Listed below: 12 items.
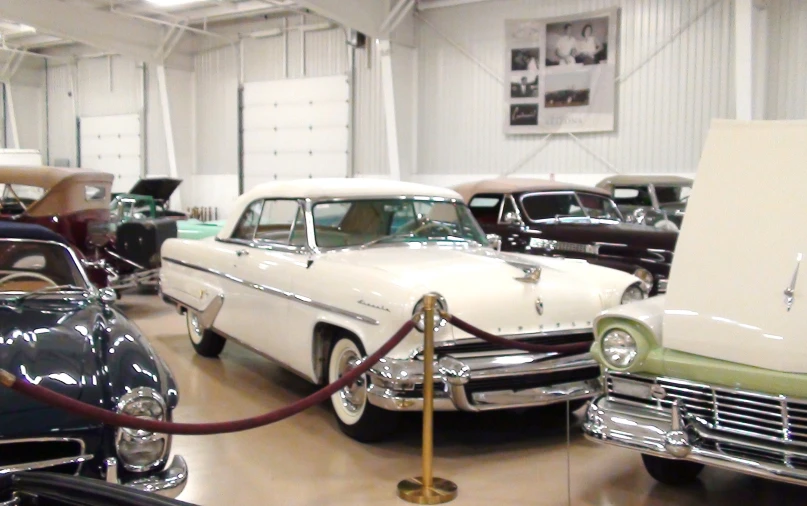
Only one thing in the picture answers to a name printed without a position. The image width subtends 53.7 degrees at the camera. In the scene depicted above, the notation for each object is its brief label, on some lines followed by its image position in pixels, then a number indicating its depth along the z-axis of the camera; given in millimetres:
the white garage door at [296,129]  17109
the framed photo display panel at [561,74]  13391
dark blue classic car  2805
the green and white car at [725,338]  3238
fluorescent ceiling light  16172
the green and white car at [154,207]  11609
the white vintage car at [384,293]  4258
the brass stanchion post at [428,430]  3887
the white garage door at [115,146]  21266
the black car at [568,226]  7098
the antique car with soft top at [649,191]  10781
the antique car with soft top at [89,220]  8867
